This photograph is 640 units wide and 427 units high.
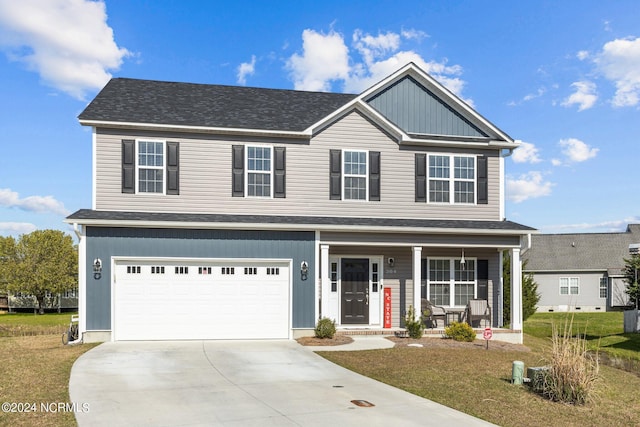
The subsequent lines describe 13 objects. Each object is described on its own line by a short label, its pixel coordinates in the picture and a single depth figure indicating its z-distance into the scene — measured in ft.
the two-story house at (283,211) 49.14
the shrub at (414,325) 51.34
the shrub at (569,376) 30.58
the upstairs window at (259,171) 54.13
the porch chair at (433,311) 55.77
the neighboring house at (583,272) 118.97
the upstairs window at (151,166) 51.96
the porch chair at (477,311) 56.49
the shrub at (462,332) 51.29
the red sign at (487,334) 46.39
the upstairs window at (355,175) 56.18
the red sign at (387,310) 55.93
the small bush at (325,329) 49.65
